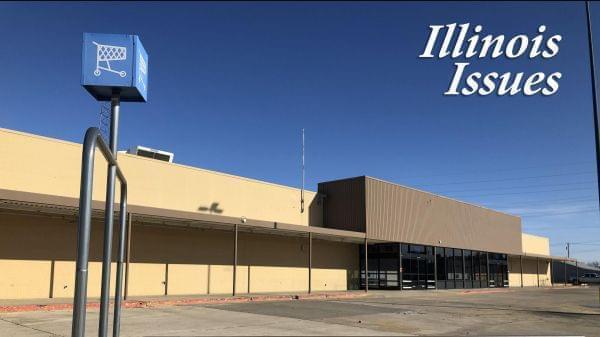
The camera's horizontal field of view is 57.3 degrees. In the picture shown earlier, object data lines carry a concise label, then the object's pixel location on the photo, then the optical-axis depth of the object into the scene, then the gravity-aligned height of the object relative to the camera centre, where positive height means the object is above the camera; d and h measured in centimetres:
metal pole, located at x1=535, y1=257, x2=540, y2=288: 6059 -78
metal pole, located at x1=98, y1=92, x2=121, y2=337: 638 +42
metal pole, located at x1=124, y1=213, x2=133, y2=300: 1894 +1
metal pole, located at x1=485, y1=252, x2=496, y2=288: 4592 -64
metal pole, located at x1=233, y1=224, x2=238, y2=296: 2320 +9
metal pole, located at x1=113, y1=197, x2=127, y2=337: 777 -19
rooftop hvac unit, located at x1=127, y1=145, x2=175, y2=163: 2642 +485
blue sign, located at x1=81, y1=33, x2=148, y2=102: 612 +212
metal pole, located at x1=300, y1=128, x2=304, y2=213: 3238 +323
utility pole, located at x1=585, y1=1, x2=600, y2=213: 1908 +672
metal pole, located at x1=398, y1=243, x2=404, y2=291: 3416 -53
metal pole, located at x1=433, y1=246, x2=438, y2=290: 3773 -53
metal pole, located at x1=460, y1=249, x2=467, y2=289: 4170 -52
